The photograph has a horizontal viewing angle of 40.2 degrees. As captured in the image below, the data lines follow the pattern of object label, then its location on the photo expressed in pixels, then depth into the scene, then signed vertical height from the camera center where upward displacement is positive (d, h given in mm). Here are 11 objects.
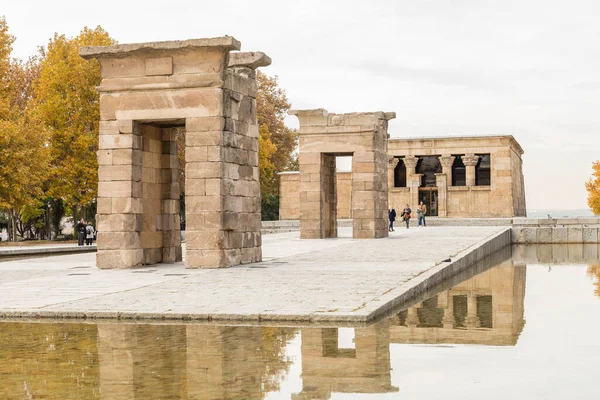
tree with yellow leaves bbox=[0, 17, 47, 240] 34844 +2973
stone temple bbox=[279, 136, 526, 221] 58406 +3024
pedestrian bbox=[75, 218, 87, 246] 36125 -621
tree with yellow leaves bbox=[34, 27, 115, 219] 40000 +5007
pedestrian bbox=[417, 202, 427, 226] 44269 +151
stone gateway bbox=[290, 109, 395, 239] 29953 +2075
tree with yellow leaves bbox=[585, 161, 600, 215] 79519 +2617
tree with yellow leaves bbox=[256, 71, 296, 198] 61781 +7262
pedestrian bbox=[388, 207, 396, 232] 38206 +65
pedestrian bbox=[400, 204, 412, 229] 42375 +151
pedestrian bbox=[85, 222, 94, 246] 36438 -676
